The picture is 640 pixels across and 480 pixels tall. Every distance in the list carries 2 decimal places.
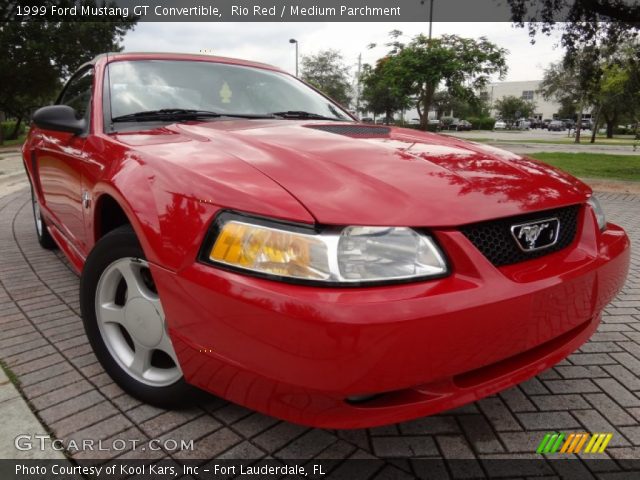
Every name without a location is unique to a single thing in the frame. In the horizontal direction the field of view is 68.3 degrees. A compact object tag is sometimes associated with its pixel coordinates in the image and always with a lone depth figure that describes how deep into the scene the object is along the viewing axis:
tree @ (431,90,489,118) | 58.31
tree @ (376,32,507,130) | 17.56
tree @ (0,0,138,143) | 20.09
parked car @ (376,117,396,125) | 46.53
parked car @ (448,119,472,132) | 56.48
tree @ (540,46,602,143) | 11.92
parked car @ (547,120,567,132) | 68.69
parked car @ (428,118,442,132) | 49.05
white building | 97.94
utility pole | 43.30
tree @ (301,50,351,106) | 41.38
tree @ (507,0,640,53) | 10.52
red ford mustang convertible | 1.30
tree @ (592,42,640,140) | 12.52
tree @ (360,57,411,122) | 18.41
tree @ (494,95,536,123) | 72.19
